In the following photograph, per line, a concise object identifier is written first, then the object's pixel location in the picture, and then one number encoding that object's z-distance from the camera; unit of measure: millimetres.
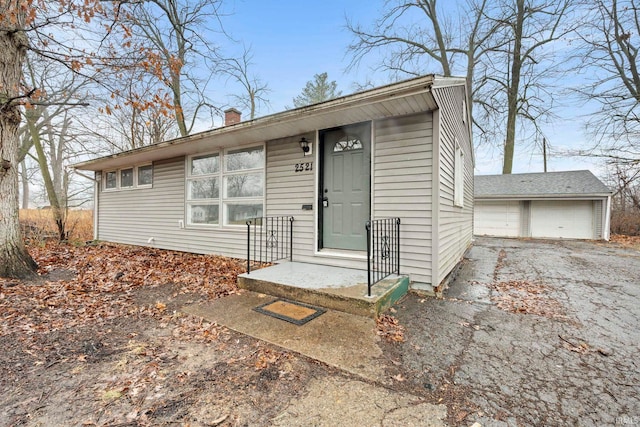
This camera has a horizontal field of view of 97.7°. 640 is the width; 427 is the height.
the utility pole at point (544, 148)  15520
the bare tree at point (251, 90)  13469
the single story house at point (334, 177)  3777
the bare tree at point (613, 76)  11672
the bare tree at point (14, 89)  4137
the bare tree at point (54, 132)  8547
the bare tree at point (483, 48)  13500
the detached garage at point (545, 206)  12266
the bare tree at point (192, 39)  5297
